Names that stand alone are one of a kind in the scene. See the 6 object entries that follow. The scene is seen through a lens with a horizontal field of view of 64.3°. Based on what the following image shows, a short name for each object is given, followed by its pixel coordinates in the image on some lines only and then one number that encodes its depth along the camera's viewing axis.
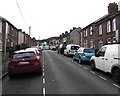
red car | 5.35
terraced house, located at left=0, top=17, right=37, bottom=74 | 13.22
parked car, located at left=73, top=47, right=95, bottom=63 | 8.84
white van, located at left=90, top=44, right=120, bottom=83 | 4.70
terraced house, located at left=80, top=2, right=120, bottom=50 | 12.30
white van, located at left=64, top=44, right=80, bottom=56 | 14.02
